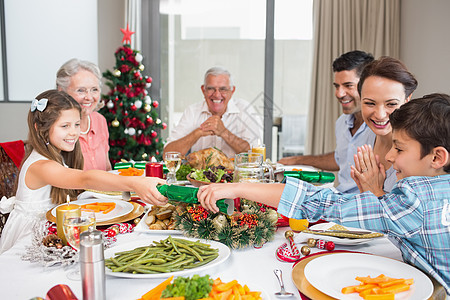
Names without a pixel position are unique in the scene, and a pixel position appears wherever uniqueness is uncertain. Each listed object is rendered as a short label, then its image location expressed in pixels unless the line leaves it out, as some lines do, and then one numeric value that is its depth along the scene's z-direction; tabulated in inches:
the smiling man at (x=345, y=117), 111.2
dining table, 41.7
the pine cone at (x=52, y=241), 50.4
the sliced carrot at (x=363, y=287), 40.1
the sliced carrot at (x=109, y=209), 66.7
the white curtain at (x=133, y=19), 211.2
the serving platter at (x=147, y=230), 58.1
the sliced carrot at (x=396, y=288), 38.7
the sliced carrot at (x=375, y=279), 40.5
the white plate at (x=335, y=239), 53.8
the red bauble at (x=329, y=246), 52.6
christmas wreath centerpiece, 53.4
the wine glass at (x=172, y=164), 74.8
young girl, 77.4
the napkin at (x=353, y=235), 54.7
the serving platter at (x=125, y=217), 62.4
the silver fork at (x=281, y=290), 40.9
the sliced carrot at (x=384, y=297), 37.9
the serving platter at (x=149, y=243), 42.9
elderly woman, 117.4
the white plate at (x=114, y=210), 64.6
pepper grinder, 37.0
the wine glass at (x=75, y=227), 45.2
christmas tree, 189.8
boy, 46.0
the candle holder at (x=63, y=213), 49.4
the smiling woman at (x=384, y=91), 77.9
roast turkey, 82.4
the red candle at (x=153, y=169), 81.0
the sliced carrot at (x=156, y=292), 37.5
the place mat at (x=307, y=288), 40.2
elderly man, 128.4
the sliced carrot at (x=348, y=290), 39.9
